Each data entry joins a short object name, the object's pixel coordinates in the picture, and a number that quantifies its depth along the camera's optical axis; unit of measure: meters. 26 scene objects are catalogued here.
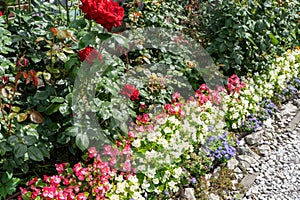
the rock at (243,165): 3.28
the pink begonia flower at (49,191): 2.18
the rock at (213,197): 2.87
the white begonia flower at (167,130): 2.82
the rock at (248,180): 3.12
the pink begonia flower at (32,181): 2.30
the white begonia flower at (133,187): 2.48
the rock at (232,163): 3.23
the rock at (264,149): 3.54
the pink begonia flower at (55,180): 2.28
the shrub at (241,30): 3.86
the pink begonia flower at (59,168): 2.37
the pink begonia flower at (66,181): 2.33
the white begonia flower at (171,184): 2.67
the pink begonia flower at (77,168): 2.38
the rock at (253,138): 3.59
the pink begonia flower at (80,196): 2.26
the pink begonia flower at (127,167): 2.54
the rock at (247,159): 3.35
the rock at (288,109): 4.22
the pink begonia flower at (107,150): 2.51
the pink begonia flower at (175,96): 3.27
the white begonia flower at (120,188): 2.43
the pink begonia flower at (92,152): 2.46
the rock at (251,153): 3.44
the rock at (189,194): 2.78
